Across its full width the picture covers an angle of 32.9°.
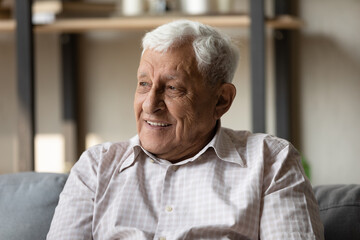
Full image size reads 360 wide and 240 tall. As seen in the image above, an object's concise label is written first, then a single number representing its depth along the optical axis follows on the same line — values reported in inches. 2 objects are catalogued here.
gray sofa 67.6
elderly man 62.7
